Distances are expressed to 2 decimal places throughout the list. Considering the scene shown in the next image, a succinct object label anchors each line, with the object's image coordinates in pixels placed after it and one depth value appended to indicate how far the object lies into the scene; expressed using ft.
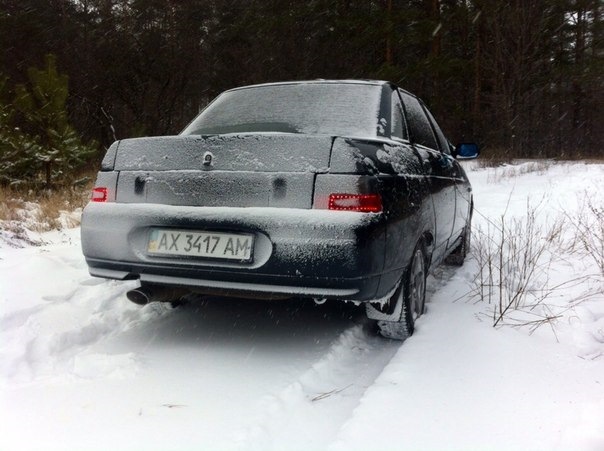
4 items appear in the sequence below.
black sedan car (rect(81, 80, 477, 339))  7.66
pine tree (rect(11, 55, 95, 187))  28.27
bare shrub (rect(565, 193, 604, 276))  14.24
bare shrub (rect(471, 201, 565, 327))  10.40
